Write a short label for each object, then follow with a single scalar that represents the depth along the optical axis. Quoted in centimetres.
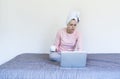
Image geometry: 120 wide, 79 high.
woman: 233
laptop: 178
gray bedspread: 168
